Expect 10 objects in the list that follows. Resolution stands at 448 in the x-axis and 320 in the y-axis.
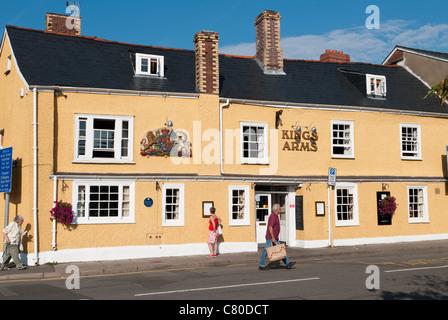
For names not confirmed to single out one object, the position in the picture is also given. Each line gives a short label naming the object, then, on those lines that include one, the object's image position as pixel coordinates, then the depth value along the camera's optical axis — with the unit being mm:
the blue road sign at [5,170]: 16442
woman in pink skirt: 17312
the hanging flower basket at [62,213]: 15992
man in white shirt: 15062
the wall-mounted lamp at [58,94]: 16750
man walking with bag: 13922
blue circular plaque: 17453
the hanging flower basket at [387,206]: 21047
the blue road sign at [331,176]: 19984
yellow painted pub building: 16750
